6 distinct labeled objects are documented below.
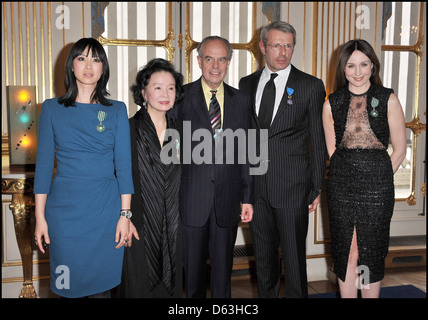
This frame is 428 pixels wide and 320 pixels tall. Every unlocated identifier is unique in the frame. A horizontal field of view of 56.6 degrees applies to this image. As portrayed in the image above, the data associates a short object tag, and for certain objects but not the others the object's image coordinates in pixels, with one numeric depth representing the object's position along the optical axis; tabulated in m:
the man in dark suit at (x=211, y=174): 2.29
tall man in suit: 2.44
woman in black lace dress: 2.32
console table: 3.00
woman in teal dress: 1.91
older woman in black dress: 2.12
